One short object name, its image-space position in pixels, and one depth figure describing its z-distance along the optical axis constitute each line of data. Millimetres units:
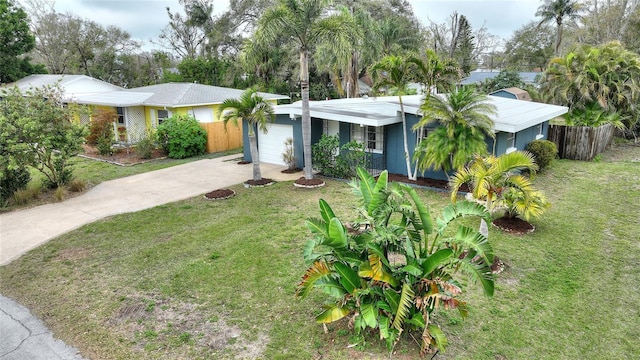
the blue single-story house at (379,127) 13320
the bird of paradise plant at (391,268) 5016
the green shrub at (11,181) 12406
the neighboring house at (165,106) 20422
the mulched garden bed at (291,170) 15612
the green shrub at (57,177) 13383
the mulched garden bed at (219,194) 12484
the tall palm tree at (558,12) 35406
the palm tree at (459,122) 11469
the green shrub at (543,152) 14352
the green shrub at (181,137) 18908
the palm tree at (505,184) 7070
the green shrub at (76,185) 13602
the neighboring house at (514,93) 28856
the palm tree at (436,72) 12086
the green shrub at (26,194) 12344
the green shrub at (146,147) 18844
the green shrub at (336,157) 13664
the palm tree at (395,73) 12125
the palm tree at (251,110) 12805
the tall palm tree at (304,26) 12039
